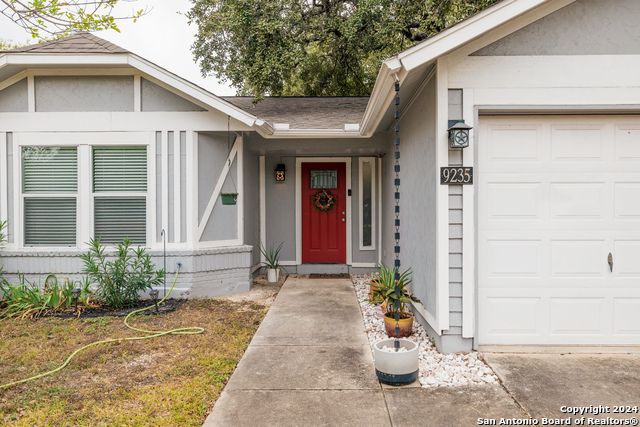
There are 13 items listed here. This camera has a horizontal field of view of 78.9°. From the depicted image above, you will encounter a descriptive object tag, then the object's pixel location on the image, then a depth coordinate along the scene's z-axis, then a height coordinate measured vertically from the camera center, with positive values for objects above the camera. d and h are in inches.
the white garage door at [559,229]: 135.3 -6.2
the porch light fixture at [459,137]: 126.2 +24.2
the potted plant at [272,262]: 258.1 -36.0
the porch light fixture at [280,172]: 280.4 +28.6
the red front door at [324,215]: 283.4 -2.6
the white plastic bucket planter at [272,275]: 257.8 -42.1
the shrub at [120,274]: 191.6 -31.3
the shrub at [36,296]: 184.7 -41.7
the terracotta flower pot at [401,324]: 147.6 -43.3
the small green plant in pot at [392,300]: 147.7 -36.1
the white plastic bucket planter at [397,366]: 109.7 -44.0
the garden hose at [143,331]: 127.8 -48.9
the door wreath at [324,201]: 281.4 +7.7
